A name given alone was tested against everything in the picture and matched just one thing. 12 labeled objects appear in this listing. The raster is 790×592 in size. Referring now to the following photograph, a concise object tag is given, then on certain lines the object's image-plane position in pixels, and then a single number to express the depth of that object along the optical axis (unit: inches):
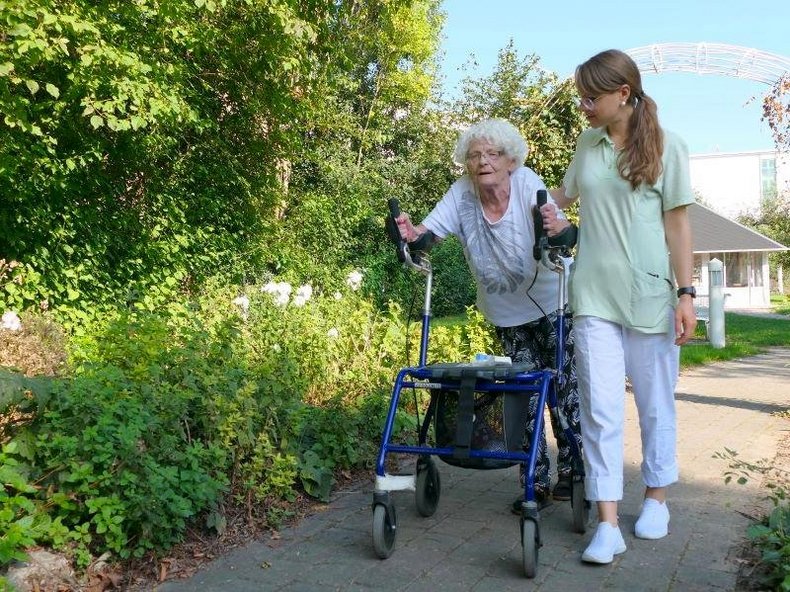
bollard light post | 442.9
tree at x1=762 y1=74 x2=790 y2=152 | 375.2
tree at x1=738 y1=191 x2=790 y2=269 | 1974.7
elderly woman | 153.0
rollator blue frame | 124.4
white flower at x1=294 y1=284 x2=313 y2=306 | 255.2
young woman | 136.1
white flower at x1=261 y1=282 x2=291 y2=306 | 258.1
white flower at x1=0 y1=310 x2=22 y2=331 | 251.1
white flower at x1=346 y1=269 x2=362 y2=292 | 278.5
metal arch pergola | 588.7
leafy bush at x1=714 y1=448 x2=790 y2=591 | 116.6
